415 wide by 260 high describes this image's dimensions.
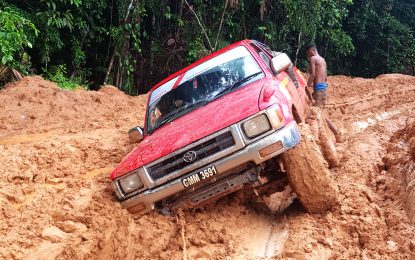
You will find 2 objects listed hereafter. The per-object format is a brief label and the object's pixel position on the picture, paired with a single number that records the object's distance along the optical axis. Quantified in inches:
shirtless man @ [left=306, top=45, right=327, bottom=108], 310.8
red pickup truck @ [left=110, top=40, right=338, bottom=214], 161.8
